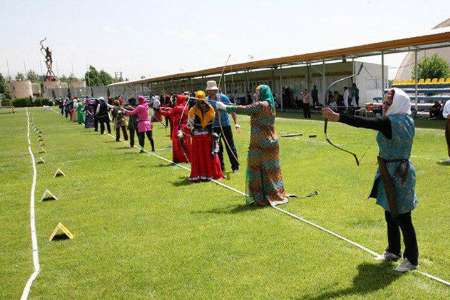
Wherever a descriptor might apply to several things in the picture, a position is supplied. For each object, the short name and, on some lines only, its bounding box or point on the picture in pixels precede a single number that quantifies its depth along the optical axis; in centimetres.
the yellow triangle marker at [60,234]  654
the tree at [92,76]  11912
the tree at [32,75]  14612
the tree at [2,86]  10819
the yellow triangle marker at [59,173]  1200
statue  9865
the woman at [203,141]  995
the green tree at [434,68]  4072
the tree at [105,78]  12428
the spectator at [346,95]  2625
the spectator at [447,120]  1009
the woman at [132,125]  1673
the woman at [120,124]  1947
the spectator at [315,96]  3103
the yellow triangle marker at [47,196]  919
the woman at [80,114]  3265
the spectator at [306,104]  2611
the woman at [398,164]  454
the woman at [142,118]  1473
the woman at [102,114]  2252
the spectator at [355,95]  2406
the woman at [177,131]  1212
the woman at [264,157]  746
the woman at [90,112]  2698
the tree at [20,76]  13794
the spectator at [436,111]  2145
